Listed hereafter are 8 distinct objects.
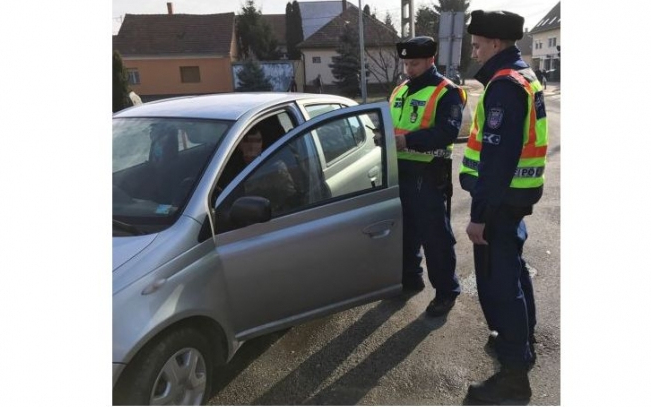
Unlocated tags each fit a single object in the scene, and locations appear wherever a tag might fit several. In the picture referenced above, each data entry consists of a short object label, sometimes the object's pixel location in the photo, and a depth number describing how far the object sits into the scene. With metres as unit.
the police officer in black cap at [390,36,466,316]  3.09
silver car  1.92
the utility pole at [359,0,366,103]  17.06
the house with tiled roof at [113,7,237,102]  33.00
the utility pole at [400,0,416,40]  11.34
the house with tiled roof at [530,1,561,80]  38.59
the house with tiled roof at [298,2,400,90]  31.86
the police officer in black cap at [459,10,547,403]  2.20
